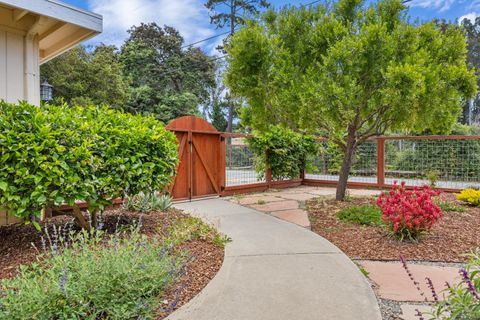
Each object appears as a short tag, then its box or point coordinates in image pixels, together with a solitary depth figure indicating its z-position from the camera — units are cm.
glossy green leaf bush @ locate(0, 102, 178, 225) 284
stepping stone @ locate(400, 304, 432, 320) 219
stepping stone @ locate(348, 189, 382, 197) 726
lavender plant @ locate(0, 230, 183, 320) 181
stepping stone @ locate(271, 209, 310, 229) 475
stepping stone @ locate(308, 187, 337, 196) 758
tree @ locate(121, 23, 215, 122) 2305
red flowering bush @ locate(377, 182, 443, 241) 368
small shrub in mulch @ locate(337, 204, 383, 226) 453
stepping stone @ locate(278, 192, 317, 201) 698
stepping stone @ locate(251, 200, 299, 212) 579
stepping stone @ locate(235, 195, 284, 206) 656
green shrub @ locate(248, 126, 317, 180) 827
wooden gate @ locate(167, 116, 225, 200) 671
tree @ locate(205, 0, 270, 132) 2247
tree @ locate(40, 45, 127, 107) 1534
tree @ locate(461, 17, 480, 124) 2597
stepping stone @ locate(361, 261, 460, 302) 254
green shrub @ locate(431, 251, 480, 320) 152
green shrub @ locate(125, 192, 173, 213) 460
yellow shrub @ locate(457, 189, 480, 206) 576
